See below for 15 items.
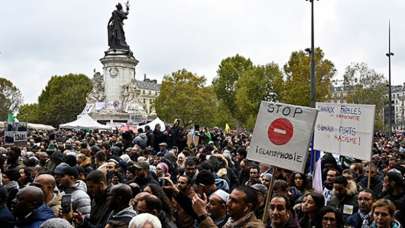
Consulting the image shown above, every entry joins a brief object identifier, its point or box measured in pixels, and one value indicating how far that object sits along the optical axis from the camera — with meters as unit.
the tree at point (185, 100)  75.19
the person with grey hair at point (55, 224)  4.34
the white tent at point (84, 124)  40.06
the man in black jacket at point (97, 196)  6.18
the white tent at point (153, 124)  31.20
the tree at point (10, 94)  82.85
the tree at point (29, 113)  91.19
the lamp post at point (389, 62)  30.52
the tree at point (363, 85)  56.60
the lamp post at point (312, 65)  19.50
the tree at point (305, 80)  47.47
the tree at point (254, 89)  67.88
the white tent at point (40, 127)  44.07
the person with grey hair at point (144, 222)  4.29
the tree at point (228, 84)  82.38
